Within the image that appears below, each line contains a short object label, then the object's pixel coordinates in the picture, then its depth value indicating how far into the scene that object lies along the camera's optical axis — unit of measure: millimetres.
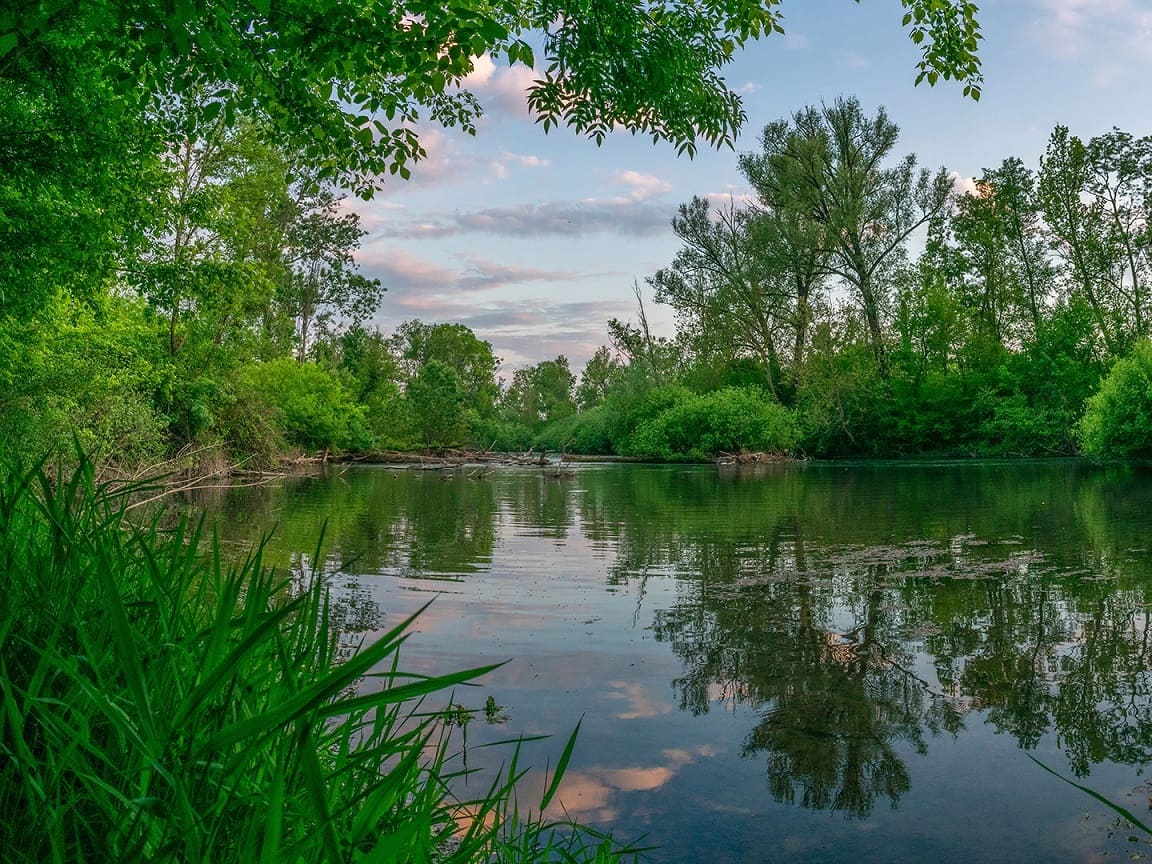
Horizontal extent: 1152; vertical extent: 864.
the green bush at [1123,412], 28016
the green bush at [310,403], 37562
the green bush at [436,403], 48375
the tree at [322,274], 41562
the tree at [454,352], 73938
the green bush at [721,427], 41562
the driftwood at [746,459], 39969
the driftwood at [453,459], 40875
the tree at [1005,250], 43000
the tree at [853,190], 42469
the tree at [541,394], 73562
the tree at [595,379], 75394
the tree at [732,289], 44812
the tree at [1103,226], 38625
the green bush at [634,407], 45344
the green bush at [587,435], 50688
